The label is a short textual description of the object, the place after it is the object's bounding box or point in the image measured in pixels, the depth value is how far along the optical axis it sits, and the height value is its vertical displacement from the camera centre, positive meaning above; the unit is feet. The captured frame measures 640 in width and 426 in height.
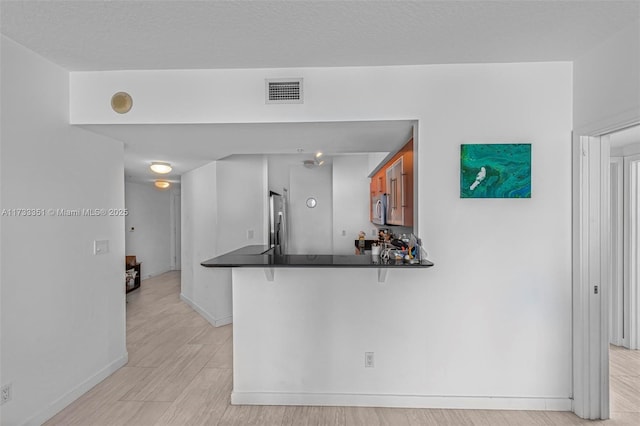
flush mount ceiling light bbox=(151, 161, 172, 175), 14.08 +1.89
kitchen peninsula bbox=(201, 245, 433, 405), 8.34 -3.08
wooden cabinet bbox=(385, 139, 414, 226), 9.55 +0.75
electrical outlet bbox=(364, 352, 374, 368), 8.36 -3.77
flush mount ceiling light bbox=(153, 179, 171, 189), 18.63 +1.58
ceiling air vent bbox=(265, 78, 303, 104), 8.14 +2.95
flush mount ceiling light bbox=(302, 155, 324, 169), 20.88 +3.11
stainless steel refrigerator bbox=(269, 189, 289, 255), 17.21 -0.69
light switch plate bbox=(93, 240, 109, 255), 9.39 -1.02
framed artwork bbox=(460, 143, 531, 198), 7.94 +0.94
